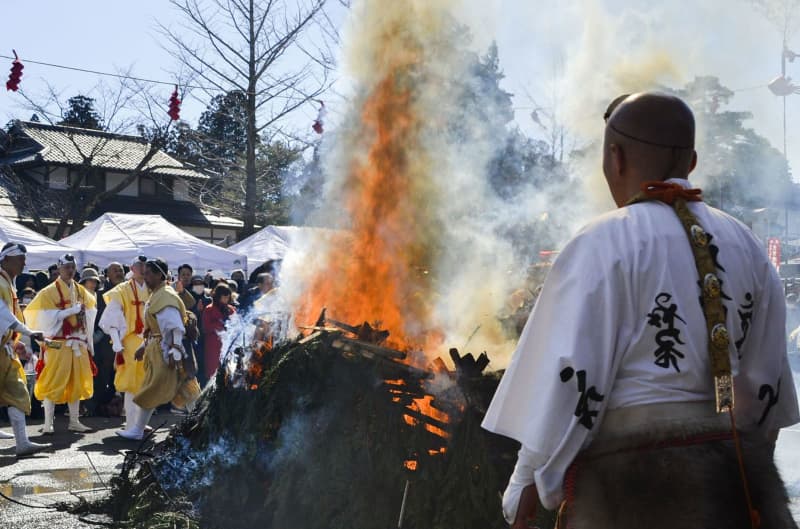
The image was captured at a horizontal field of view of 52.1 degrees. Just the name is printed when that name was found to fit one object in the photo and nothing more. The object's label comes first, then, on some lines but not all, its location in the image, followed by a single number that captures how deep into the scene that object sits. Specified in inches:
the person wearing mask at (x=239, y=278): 602.9
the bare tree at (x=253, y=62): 913.5
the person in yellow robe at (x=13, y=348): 349.1
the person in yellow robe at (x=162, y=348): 374.6
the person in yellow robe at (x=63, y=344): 417.4
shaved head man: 83.5
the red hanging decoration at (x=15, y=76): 608.6
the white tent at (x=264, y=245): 788.7
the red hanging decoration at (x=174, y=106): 741.3
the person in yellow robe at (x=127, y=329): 416.5
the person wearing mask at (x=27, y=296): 526.3
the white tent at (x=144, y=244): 695.7
